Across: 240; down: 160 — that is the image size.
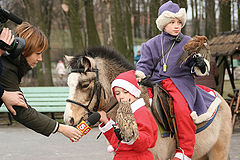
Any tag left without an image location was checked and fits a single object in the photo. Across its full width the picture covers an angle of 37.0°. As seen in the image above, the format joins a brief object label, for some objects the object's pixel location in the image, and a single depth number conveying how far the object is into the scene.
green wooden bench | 10.08
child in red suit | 3.21
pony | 3.66
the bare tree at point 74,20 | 13.77
